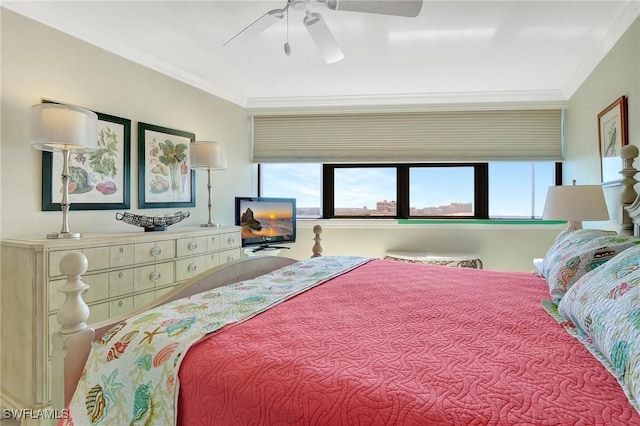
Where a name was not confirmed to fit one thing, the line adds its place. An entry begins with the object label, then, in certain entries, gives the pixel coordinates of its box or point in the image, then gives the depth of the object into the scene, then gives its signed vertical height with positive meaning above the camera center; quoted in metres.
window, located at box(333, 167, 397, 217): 4.15 +0.26
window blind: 3.72 +0.83
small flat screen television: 3.59 -0.08
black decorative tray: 2.49 -0.05
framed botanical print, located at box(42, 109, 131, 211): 2.25 +0.27
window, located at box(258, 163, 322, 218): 4.26 +0.36
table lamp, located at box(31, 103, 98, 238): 1.93 +0.45
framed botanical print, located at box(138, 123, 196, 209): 2.89 +0.38
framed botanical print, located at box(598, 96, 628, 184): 2.31 +0.53
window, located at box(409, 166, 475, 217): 4.02 +0.26
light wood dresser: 1.83 -0.43
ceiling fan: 1.66 +0.98
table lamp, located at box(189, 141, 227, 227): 3.07 +0.50
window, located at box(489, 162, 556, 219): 3.88 +0.29
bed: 0.69 -0.34
